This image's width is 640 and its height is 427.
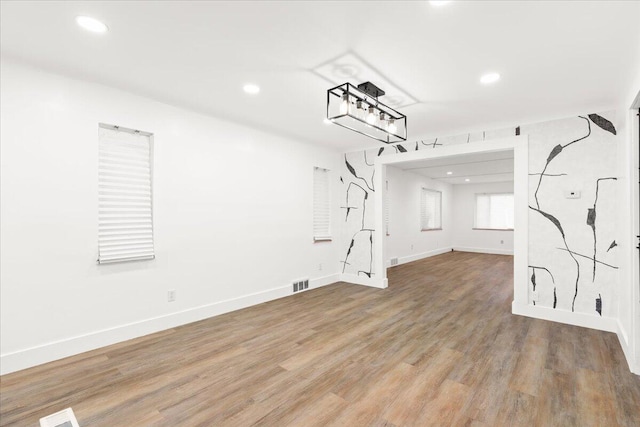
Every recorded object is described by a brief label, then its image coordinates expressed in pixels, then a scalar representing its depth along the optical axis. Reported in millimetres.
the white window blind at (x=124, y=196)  3053
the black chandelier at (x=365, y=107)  2650
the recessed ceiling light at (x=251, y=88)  2979
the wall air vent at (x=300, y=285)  5047
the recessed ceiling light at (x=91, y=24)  1977
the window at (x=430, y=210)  9172
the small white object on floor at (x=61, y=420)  1161
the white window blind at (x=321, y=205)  5586
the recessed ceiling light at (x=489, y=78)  2721
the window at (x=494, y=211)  10016
